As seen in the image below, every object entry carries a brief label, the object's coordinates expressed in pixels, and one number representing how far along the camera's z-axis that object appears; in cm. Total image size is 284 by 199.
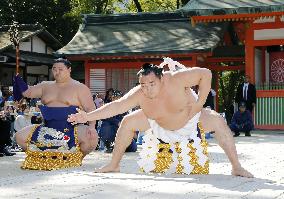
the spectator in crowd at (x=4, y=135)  773
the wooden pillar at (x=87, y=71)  1580
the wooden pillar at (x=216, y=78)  1733
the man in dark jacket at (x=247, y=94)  1296
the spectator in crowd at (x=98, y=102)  991
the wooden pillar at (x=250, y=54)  1339
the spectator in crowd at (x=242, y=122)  1148
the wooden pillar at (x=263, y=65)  1431
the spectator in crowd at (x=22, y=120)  888
